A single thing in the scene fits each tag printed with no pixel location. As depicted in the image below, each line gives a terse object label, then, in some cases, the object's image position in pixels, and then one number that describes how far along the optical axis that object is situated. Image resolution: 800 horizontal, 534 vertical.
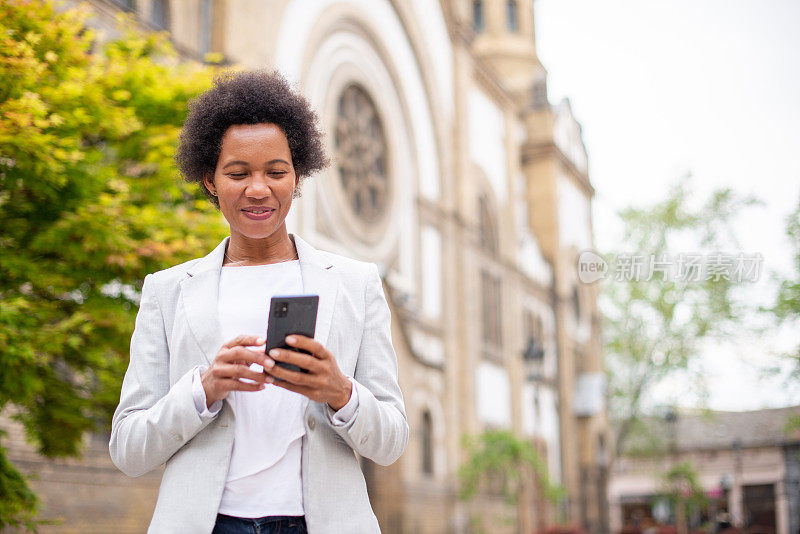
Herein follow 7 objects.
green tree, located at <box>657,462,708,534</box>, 30.49
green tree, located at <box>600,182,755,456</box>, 33.59
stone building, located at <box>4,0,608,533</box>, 18.94
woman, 2.06
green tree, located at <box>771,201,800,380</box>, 17.27
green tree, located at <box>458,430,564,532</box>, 20.84
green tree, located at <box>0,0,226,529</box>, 6.04
